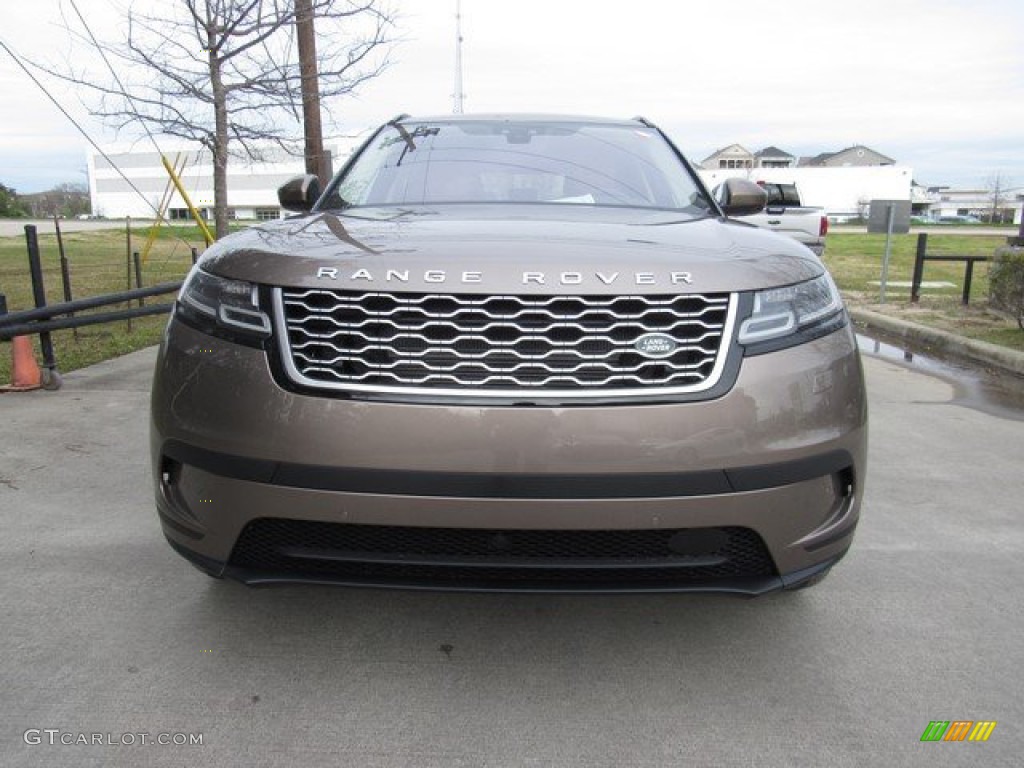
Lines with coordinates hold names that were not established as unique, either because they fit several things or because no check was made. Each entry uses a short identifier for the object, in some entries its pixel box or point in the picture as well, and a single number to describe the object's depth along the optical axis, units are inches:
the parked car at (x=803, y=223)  637.3
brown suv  78.2
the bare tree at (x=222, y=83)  348.5
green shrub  327.3
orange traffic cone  230.2
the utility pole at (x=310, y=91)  359.3
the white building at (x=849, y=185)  3472.0
